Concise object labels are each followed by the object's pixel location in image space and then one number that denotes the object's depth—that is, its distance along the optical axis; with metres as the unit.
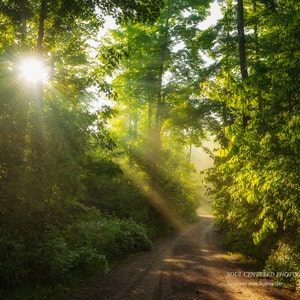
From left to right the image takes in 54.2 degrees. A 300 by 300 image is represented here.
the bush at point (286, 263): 9.05
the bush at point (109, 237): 11.81
